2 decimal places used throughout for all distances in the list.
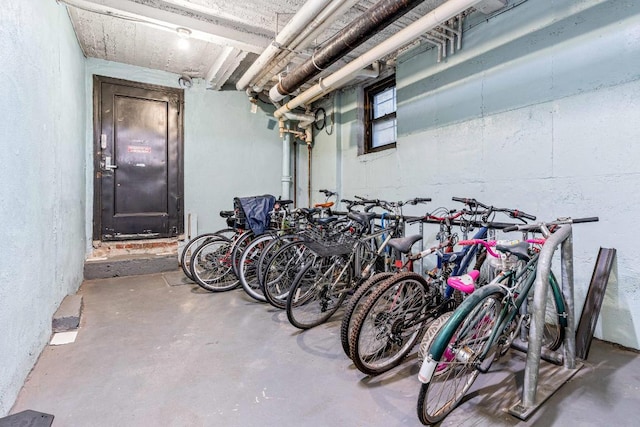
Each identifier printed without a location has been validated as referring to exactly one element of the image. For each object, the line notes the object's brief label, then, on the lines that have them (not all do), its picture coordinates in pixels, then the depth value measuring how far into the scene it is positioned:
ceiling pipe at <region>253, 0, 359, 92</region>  2.39
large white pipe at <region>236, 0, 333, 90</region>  2.33
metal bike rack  1.36
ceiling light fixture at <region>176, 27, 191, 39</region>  3.02
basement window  4.10
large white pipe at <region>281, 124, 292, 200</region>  5.18
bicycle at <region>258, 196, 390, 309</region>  2.70
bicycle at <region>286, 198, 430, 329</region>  2.37
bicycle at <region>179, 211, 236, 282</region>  3.49
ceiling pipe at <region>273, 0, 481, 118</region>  2.23
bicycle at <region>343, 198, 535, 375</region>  1.70
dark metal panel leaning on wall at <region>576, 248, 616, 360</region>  1.98
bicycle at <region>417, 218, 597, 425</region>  1.26
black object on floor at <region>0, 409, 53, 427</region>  1.26
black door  4.06
